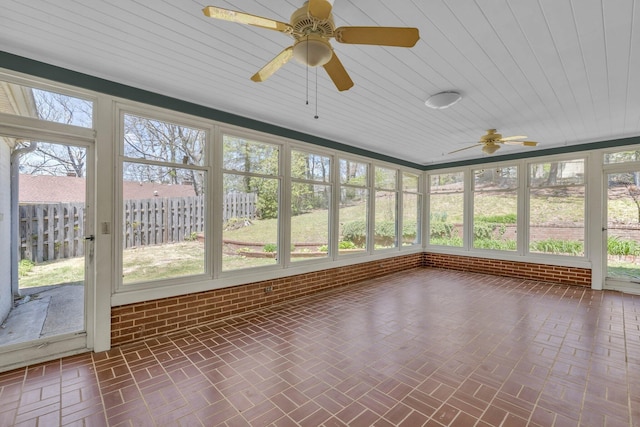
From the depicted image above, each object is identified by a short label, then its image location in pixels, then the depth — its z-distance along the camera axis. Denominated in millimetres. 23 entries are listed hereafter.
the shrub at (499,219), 6336
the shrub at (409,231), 7176
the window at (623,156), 5020
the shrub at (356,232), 5703
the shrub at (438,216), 7465
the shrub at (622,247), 5055
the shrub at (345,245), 5562
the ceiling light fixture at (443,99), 3271
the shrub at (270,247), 4407
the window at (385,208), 6383
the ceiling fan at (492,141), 4391
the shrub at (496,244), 6344
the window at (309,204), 4793
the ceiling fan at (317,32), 1577
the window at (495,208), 6352
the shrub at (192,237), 3615
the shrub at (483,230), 6668
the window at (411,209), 7176
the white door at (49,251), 2650
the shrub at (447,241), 7177
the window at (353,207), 5605
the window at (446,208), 7195
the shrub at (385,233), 6410
